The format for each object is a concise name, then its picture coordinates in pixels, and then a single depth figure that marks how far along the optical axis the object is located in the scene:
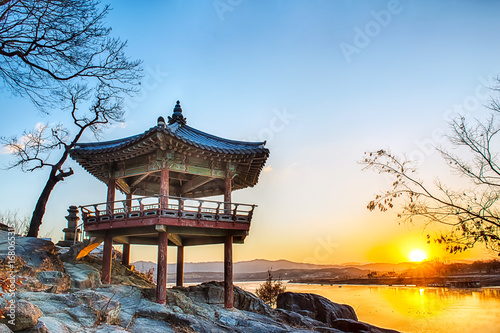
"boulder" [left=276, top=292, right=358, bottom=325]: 19.78
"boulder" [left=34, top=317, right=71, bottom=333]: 8.20
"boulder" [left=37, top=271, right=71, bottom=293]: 12.95
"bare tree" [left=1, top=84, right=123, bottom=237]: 20.16
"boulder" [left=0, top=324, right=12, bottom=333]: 7.19
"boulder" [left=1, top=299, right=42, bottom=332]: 7.77
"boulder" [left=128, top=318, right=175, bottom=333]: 11.37
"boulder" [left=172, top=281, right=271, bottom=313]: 17.17
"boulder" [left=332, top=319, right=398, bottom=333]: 16.66
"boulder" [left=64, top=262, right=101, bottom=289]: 14.69
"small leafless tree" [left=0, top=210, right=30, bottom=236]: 25.95
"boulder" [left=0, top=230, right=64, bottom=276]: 14.73
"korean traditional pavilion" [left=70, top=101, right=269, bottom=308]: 15.45
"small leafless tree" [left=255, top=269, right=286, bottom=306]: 29.98
